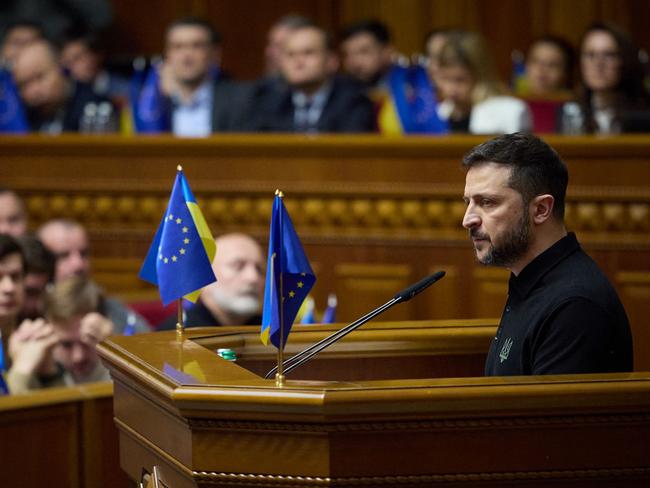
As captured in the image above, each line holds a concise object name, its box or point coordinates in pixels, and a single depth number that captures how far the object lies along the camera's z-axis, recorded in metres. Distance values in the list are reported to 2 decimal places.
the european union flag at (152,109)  14.07
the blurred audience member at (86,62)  17.59
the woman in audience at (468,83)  12.87
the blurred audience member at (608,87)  12.57
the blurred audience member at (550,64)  16.20
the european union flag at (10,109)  13.91
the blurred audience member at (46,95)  14.42
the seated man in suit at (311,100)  13.27
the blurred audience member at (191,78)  14.37
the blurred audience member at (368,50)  16.20
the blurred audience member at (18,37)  16.78
